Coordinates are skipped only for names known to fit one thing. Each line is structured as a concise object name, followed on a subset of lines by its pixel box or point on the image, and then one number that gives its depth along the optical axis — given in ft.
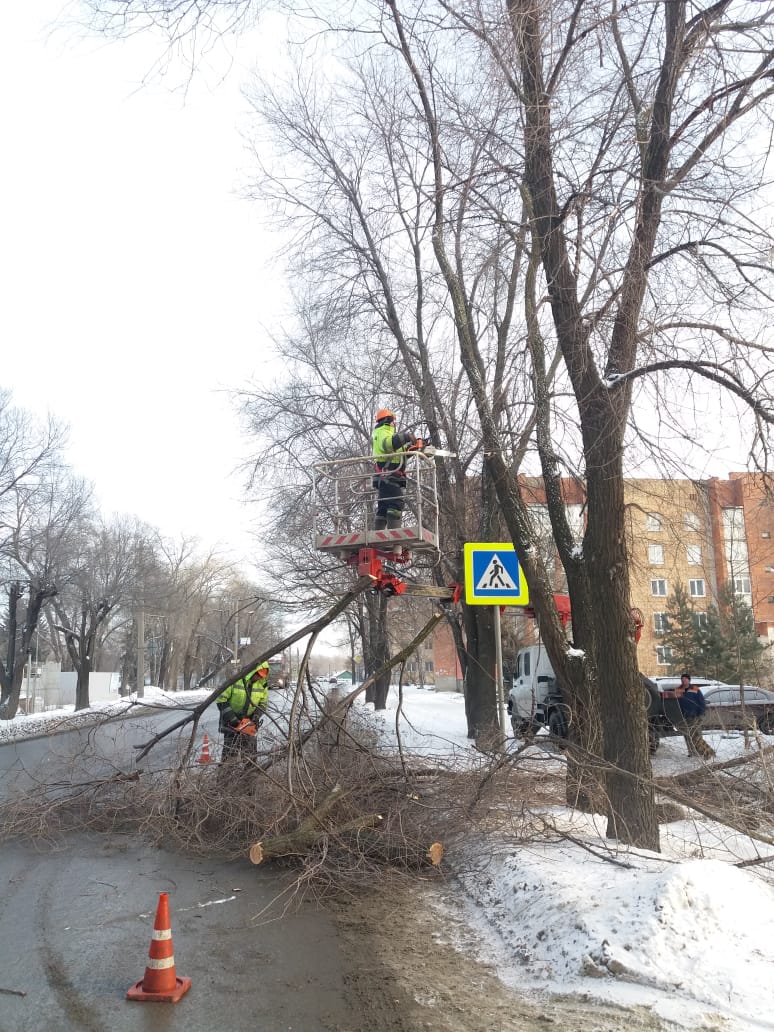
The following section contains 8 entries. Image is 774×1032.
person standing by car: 49.85
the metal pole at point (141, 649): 167.18
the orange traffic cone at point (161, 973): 15.42
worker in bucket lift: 35.12
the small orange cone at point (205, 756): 31.15
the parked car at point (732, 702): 53.47
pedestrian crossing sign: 32.24
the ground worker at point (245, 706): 33.12
